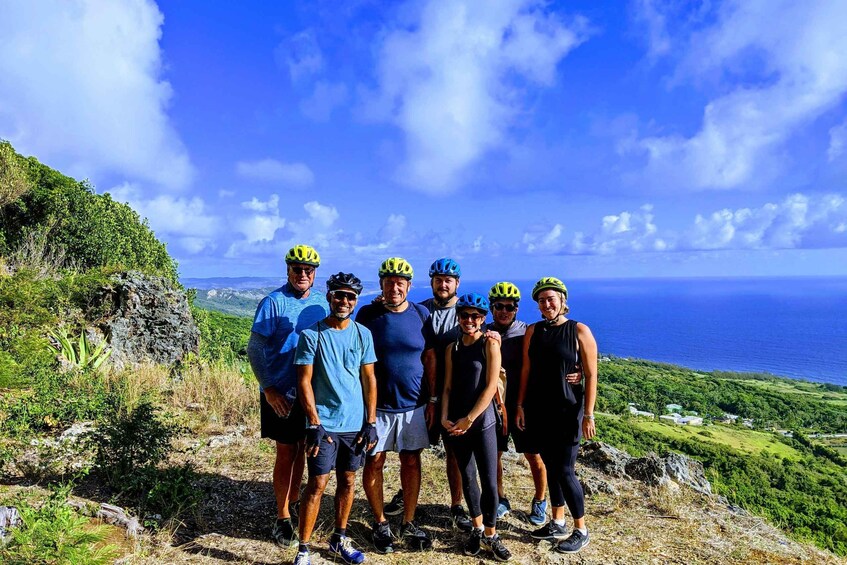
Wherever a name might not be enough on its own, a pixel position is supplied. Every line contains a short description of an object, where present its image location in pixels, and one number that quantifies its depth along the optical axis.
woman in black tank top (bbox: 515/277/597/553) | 3.97
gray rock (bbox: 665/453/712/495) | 5.70
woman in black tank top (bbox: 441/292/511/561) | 3.79
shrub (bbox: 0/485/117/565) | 2.93
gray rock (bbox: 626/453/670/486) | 5.65
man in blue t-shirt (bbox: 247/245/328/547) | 3.73
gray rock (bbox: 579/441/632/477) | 6.05
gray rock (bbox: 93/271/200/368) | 10.28
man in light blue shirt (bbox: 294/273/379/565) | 3.47
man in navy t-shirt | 3.82
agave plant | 8.54
